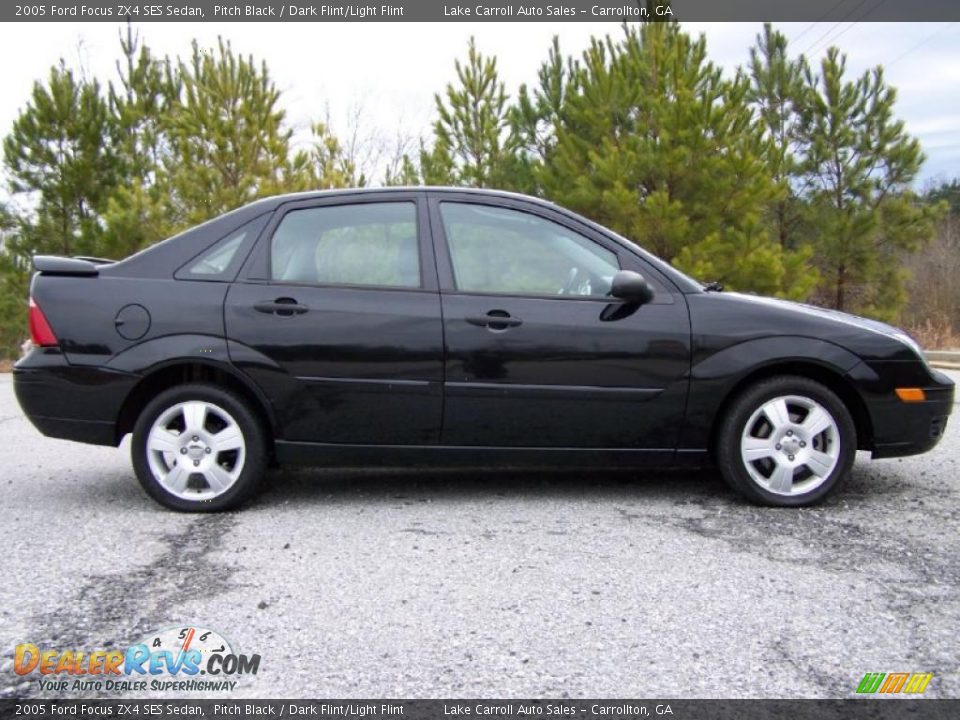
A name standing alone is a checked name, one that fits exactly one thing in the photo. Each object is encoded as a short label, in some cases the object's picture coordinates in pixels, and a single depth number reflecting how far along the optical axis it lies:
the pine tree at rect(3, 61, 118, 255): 21.36
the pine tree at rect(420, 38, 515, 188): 20.48
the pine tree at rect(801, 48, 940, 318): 19.77
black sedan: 4.20
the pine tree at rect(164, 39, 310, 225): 19.03
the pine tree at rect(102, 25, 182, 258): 19.34
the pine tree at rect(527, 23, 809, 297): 16.44
